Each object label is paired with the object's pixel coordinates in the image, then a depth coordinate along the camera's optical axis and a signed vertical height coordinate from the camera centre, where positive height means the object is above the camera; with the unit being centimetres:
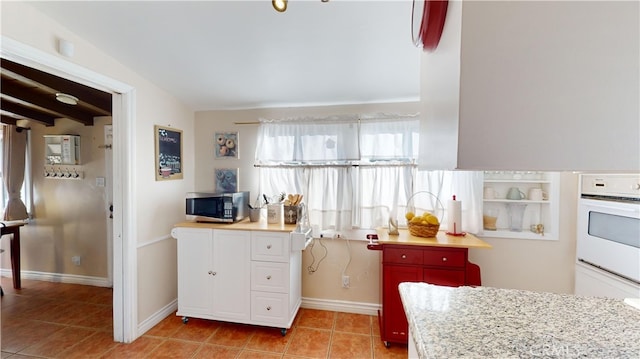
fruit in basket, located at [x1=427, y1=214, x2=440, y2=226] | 204 -38
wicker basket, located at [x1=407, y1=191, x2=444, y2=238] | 204 -46
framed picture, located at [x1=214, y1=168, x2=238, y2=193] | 273 -9
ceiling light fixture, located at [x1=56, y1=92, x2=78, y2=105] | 209 +59
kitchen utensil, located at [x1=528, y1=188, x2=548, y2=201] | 229 -19
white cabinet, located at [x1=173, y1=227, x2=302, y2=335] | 214 -90
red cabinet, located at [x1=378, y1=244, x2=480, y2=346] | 191 -75
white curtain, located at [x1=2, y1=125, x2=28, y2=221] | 296 +2
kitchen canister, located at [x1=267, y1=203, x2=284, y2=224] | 236 -38
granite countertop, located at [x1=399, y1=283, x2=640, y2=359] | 69 -48
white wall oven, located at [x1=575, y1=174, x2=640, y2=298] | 169 -46
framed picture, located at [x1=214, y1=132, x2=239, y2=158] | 272 +27
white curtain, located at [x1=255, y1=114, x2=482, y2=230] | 241 +5
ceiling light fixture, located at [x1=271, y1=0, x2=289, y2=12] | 133 +88
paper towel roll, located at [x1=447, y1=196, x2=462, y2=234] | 215 -38
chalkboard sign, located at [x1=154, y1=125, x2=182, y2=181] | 231 +17
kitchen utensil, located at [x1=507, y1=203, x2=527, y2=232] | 237 -39
